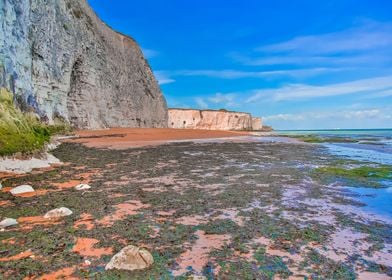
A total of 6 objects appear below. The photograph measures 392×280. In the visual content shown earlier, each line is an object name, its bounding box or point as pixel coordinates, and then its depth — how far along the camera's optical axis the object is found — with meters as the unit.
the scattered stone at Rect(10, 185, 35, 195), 7.05
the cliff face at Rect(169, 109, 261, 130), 90.31
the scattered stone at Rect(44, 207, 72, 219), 5.40
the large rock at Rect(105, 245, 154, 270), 3.59
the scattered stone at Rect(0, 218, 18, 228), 4.90
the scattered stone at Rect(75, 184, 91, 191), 7.56
